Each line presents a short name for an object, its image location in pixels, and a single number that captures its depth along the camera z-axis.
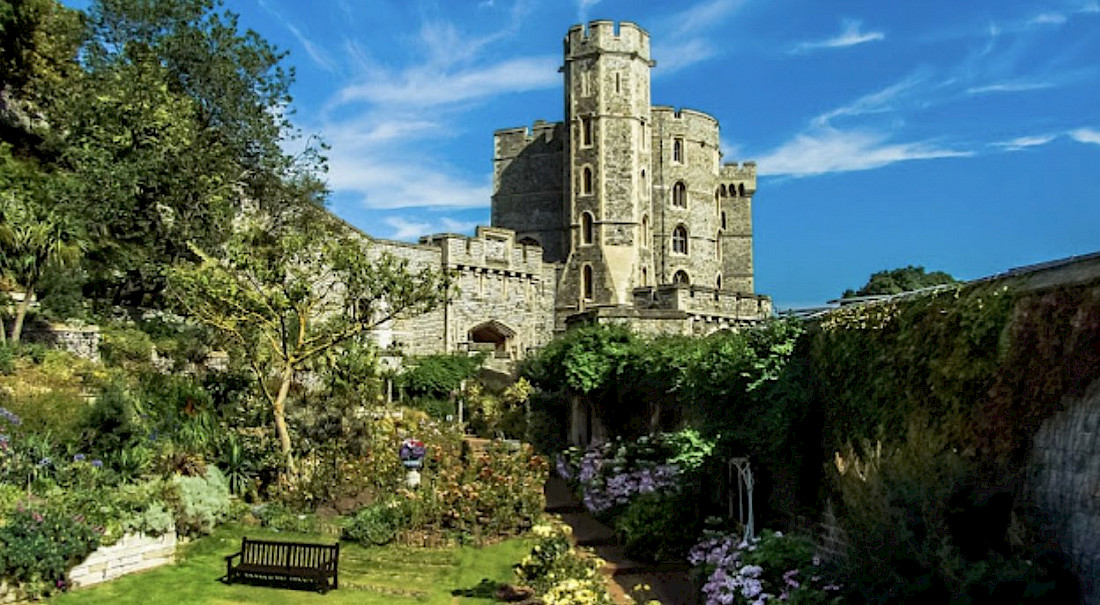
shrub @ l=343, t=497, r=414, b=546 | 14.10
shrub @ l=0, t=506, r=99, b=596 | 10.41
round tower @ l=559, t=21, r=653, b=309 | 41.66
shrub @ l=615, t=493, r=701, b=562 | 13.90
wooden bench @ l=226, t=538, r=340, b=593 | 11.64
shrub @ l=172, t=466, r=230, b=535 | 13.54
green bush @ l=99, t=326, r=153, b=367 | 20.44
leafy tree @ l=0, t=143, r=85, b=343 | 18.53
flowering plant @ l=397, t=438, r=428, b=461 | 15.04
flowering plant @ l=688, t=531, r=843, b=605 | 9.26
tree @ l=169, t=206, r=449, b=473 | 16.86
